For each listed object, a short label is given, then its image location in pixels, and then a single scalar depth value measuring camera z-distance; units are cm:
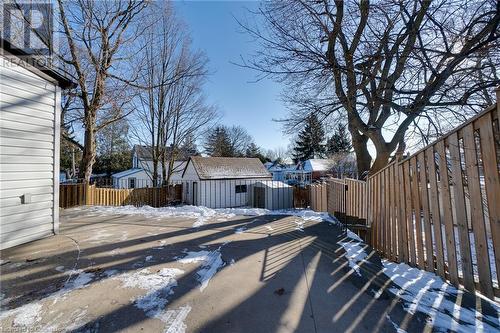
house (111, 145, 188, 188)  2650
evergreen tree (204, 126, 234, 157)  3628
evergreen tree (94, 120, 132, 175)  3095
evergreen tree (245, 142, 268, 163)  4135
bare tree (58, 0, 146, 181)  911
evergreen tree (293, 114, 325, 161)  3684
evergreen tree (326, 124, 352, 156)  3015
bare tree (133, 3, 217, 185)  1395
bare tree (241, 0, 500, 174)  426
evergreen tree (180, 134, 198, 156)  1834
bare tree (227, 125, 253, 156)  3959
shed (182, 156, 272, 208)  1569
